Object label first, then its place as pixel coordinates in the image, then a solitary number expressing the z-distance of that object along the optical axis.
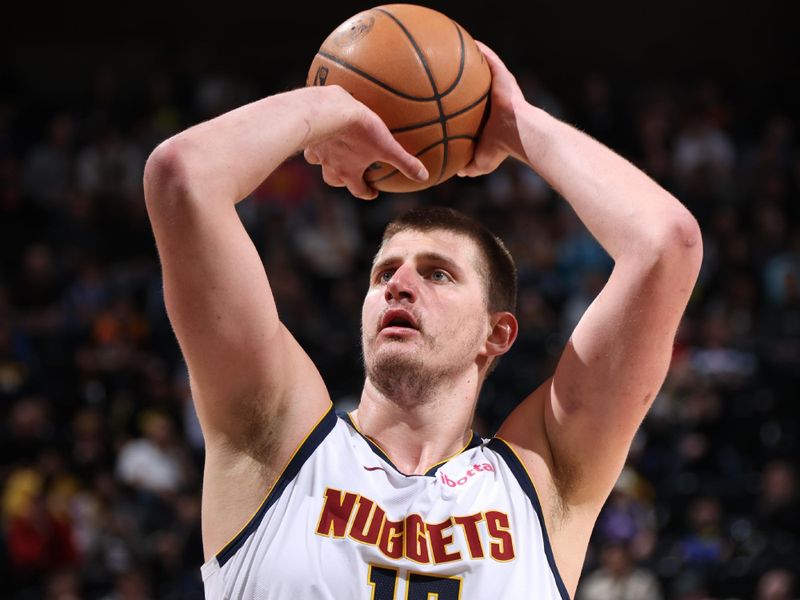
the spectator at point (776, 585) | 8.14
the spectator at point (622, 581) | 8.48
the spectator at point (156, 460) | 9.80
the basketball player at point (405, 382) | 3.04
